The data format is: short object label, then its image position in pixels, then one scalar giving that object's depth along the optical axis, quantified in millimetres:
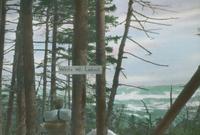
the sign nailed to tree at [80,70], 7320
